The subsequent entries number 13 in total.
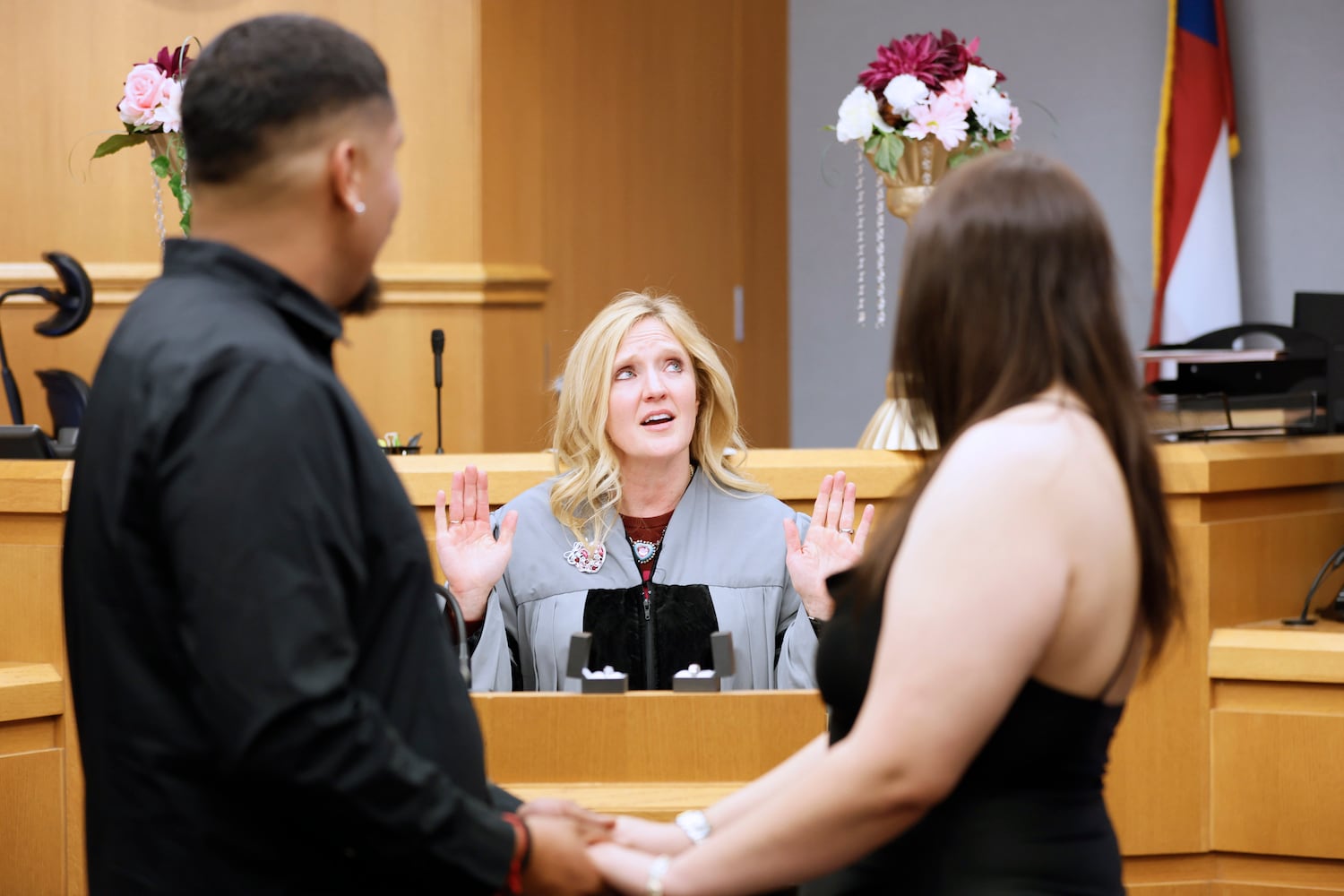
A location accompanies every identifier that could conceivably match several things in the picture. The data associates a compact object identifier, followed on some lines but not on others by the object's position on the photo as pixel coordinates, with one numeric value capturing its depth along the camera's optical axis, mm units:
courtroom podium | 4180
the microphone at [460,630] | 4477
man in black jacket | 2236
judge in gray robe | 5234
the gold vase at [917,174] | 6691
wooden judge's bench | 5508
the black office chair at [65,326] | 7086
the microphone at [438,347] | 6859
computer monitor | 7082
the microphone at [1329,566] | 6101
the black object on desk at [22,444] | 5879
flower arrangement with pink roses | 6324
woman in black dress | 2473
